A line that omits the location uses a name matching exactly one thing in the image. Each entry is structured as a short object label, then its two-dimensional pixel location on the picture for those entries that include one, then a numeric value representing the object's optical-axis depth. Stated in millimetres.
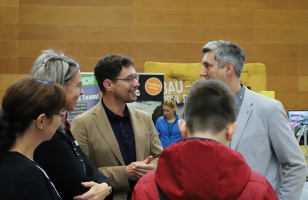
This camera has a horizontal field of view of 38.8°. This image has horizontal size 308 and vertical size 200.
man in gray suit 2262
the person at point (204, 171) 1195
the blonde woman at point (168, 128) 7270
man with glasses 2579
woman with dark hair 1497
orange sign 5191
